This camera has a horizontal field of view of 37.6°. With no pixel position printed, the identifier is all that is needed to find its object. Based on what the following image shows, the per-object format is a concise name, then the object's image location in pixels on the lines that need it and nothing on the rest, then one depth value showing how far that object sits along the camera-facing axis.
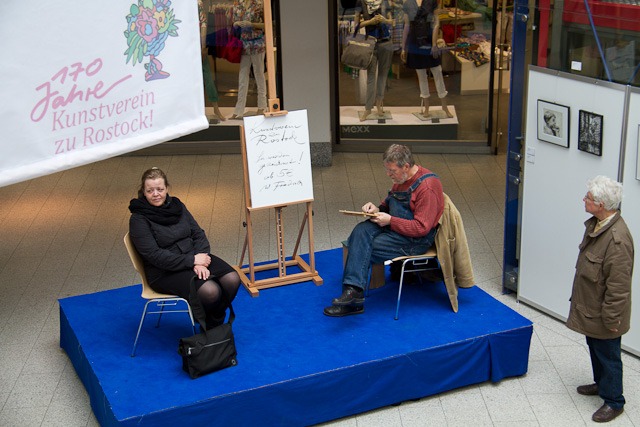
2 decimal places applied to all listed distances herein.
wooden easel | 6.19
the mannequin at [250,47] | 10.16
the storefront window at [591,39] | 5.66
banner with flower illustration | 4.63
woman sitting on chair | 5.62
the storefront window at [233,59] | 10.20
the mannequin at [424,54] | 10.04
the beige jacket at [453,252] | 5.91
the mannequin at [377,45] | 10.04
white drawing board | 6.29
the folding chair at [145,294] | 5.61
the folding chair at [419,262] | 5.93
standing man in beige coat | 5.03
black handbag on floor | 5.32
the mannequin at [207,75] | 10.29
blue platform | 5.19
